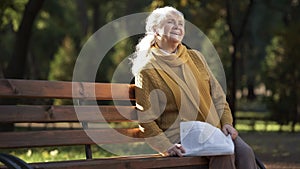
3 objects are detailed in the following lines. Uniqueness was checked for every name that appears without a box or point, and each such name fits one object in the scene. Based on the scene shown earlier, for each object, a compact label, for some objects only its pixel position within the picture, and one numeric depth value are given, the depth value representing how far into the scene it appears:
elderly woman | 7.63
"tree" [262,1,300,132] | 29.75
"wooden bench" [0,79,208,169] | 6.95
